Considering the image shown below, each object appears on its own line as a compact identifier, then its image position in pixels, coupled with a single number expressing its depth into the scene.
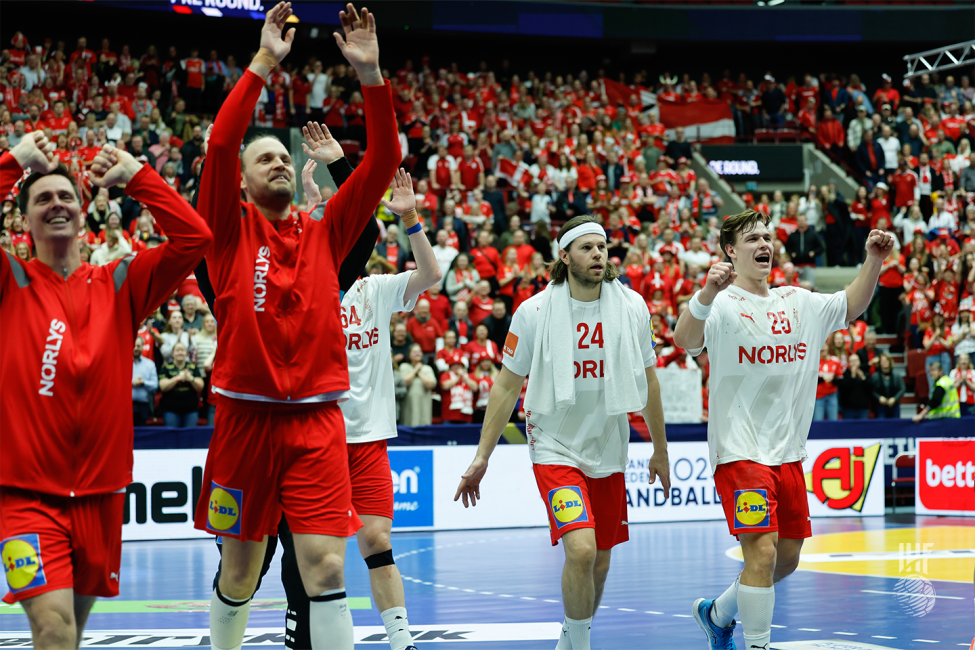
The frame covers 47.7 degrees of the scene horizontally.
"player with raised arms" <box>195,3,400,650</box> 4.65
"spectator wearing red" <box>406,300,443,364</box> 16.94
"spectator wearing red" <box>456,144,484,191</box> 22.33
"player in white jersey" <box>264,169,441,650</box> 6.37
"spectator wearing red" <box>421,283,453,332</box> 17.44
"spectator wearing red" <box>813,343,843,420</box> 18.06
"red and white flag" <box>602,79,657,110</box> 27.83
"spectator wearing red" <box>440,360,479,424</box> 16.36
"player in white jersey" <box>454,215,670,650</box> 6.28
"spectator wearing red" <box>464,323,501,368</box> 16.75
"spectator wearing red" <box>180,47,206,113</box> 23.23
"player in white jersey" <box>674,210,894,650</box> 6.36
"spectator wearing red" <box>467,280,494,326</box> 17.69
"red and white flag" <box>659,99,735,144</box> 29.06
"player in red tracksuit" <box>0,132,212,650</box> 4.10
